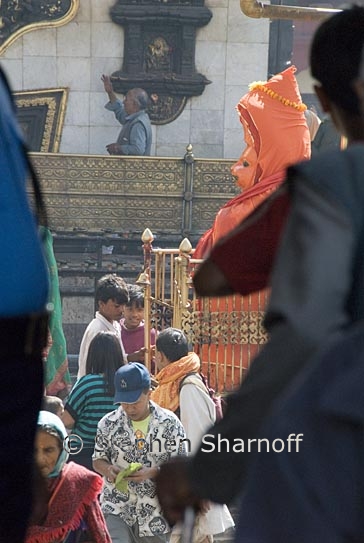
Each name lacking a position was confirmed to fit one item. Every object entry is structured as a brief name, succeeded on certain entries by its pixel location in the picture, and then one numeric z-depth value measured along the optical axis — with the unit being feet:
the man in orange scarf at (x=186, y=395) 33.00
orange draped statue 39.92
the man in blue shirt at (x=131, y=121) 76.95
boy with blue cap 31.19
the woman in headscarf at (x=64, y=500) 23.63
